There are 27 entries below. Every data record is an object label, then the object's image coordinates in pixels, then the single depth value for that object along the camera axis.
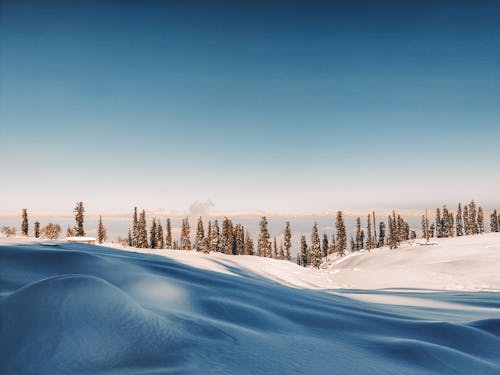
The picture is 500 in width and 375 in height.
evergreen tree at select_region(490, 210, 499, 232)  106.00
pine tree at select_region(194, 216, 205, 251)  80.19
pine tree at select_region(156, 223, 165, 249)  85.69
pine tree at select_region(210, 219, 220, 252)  76.94
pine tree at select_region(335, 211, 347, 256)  86.97
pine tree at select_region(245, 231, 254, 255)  90.75
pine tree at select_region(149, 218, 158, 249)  84.94
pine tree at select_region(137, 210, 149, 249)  79.56
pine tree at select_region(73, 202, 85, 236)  64.75
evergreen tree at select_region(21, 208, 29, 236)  64.06
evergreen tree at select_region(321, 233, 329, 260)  111.74
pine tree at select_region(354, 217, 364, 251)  106.56
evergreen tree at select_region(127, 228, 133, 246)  81.45
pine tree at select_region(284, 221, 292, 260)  84.88
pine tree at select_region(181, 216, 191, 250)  84.24
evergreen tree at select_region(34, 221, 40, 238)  71.50
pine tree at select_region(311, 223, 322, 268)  71.56
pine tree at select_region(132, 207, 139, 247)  80.62
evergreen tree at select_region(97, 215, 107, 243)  78.75
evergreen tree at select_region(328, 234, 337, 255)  112.15
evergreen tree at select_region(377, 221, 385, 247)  108.56
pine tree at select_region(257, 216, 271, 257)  75.97
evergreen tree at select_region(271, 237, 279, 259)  104.10
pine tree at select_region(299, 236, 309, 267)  102.31
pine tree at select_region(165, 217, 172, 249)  87.44
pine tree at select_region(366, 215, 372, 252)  91.69
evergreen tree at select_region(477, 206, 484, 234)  106.00
